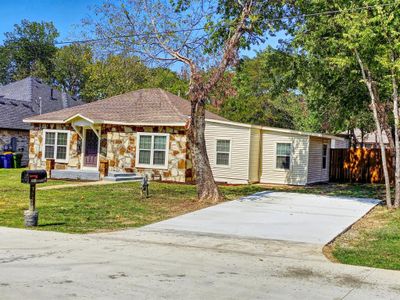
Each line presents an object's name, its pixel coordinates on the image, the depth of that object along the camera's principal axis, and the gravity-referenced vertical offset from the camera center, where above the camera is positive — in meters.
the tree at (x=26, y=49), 59.56 +11.99
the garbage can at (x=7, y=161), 27.80 -0.91
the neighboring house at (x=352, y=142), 37.28 +1.95
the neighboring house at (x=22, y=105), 30.31 +2.90
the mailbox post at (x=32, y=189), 9.63 -0.86
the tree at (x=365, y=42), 12.94 +3.50
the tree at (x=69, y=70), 50.16 +8.57
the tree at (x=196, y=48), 14.41 +3.17
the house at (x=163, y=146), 21.94 +0.39
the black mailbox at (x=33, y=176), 9.63 -0.60
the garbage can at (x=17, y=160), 28.22 -0.84
